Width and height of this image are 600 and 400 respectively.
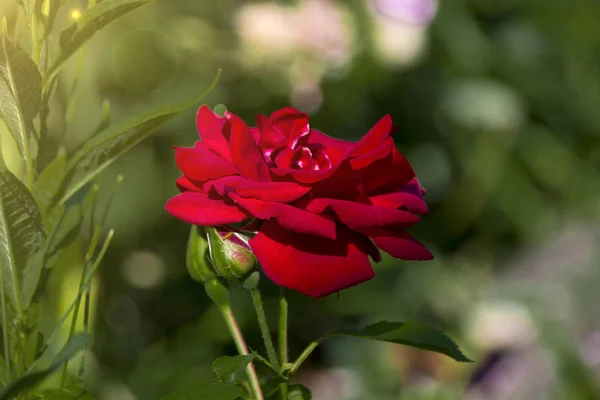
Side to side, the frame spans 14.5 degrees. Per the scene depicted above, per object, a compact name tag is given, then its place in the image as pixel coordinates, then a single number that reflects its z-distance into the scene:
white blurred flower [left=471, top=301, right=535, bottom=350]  1.79
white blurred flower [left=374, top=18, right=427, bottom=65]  2.27
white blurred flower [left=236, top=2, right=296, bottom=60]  2.01
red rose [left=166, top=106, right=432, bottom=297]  0.79
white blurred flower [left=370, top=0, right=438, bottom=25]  2.29
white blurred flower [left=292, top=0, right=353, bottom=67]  2.07
